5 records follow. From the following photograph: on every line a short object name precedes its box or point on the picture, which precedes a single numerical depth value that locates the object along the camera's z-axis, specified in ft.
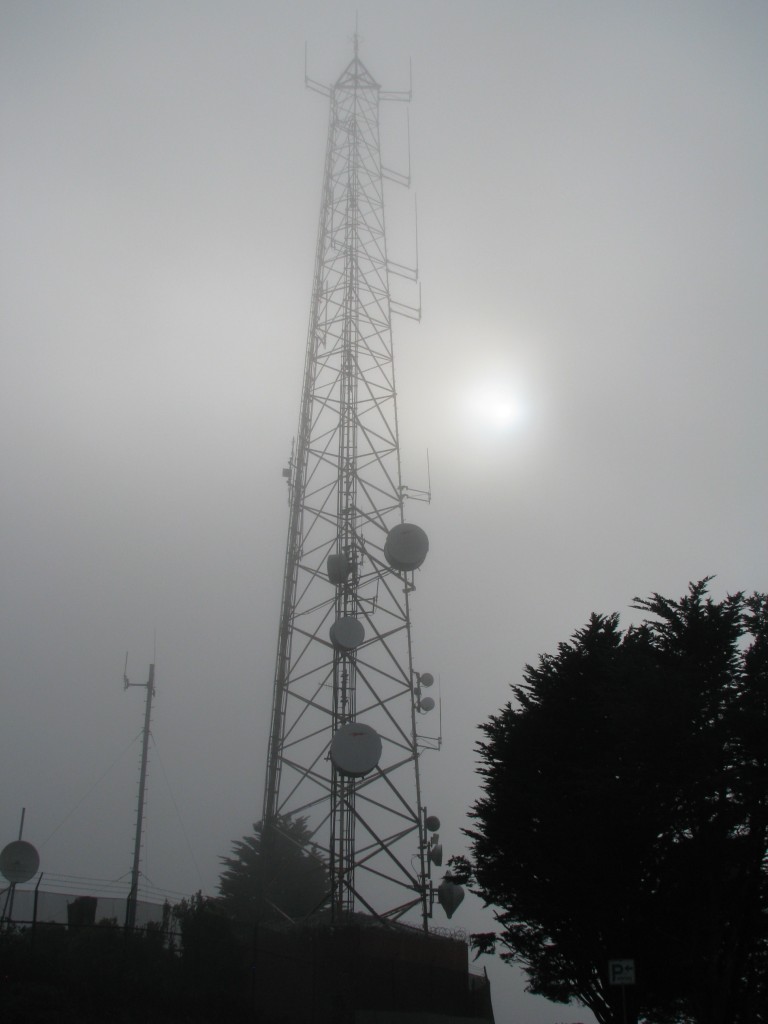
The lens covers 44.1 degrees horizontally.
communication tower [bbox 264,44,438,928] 73.51
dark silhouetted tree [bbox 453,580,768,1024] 60.34
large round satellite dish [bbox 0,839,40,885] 73.67
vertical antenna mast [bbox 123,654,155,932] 65.36
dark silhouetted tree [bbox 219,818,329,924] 74.64
